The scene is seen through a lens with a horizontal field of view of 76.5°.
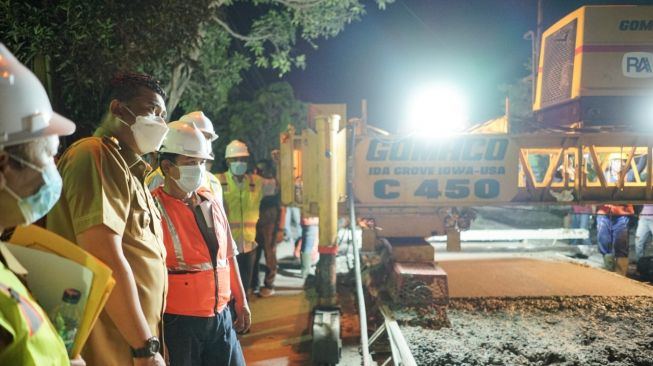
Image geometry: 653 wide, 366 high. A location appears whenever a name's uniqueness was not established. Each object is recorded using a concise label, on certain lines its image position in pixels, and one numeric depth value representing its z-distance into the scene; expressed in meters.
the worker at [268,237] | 6.15
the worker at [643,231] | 6.96
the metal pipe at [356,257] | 3.04
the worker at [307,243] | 6.87
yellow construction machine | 5.03
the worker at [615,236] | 6.71
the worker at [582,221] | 8.18
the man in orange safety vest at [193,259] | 2.32
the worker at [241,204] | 5.28
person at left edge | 1.00
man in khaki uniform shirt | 1.60
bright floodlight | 5.71
